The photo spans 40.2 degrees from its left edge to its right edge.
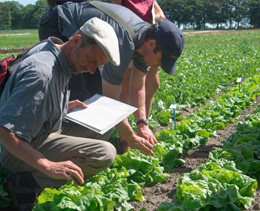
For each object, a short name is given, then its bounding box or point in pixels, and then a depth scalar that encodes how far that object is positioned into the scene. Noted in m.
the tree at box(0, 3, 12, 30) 92.81
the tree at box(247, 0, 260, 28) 84.50
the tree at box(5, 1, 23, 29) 96.44
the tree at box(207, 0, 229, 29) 90.62
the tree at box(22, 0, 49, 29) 91.31
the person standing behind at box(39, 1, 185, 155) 3.50
